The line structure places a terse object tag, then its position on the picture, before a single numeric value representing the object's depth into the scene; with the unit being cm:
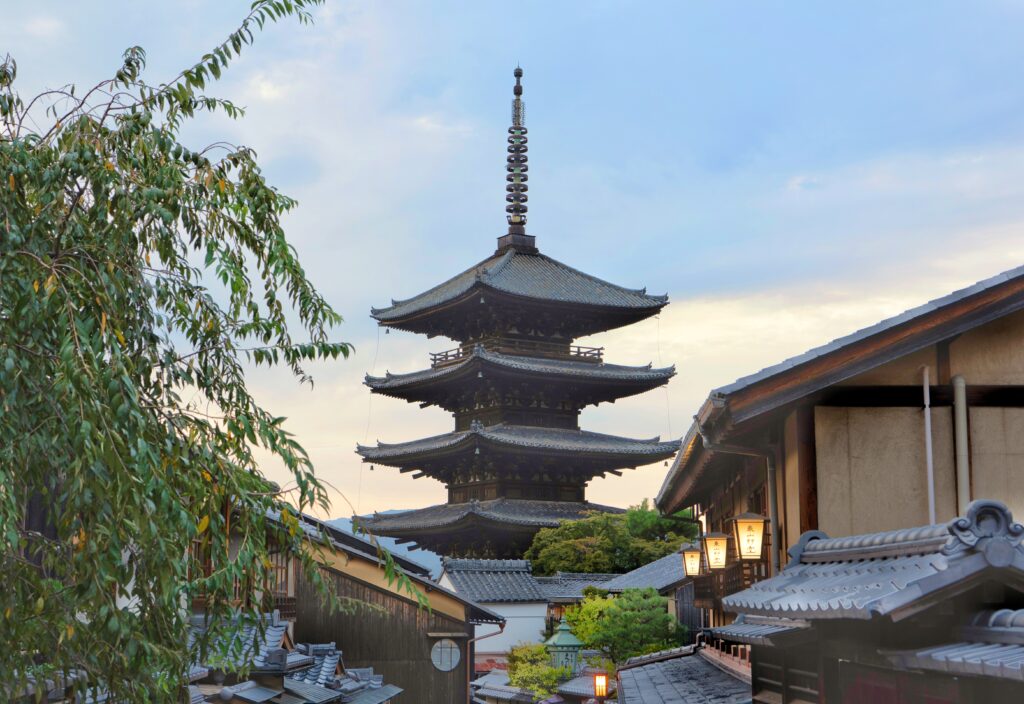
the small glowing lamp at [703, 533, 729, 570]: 1263
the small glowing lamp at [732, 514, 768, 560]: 1055
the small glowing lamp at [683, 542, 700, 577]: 1594
